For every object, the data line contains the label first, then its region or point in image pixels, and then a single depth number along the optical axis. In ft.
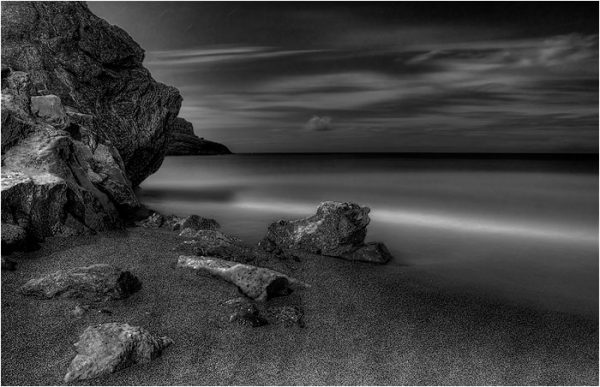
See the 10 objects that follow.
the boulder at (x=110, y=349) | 13.02
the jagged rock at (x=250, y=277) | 19.34
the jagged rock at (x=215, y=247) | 24.23
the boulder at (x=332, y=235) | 28.14
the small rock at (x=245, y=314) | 16.71
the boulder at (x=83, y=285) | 17.10
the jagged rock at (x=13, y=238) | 20.77
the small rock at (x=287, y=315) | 17.24
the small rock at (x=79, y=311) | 15.84
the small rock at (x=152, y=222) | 32.22
